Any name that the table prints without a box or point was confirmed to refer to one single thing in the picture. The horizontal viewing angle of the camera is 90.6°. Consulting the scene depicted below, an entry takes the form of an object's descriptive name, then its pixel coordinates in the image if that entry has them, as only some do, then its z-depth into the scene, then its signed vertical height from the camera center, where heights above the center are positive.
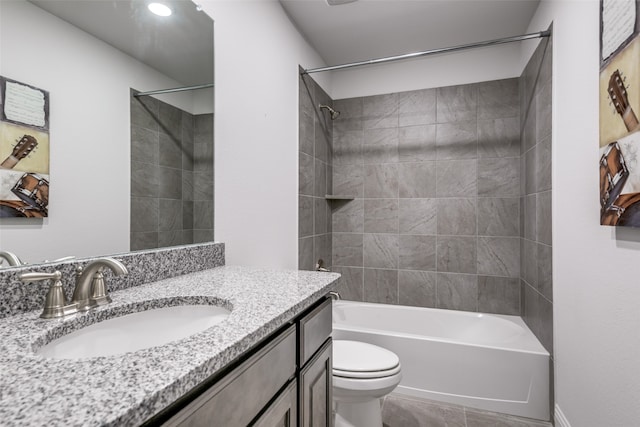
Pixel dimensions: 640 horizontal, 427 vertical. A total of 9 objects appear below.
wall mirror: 0.82 +0.31
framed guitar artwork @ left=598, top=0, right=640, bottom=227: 0.96 +0.33
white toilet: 1.53 -0.82
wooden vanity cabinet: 0.55 -0.39
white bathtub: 1.85 -0.95
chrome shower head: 2.79 +0.93
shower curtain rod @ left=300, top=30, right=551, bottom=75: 1.86 +1.03
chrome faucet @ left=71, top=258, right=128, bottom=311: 0.76 -0.18
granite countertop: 0.38 -0.24
